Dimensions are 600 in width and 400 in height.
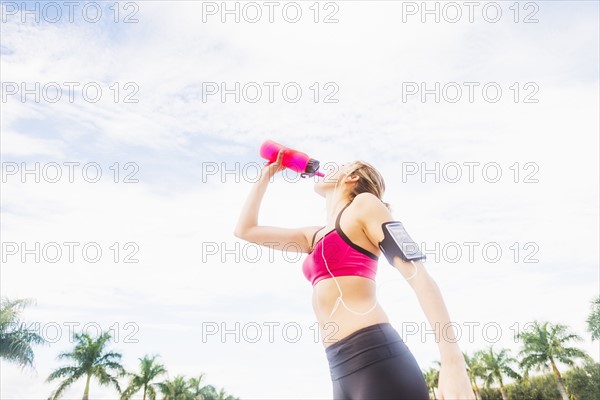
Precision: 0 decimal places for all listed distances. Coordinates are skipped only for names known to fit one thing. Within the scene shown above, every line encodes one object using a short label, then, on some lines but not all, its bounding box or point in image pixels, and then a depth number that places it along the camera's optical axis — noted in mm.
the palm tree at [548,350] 40031
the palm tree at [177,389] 54094
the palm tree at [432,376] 52969
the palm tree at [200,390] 58875
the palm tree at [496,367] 46562
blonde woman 2012
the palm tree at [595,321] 34625
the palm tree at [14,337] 28734
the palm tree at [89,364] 36844
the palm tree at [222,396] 69412
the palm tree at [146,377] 46000
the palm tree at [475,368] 47781
